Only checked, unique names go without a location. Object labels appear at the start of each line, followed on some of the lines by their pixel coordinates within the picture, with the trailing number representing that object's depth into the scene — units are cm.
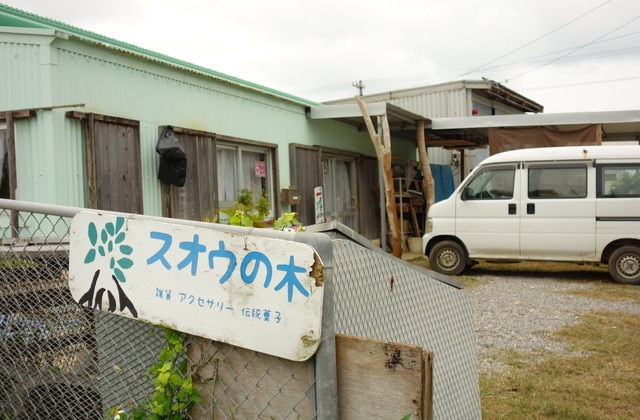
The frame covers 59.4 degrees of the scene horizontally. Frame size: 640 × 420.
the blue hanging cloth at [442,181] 1628
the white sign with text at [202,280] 155
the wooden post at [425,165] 1256
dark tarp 1171
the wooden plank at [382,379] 146
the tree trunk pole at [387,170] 1099
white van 891
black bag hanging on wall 755
